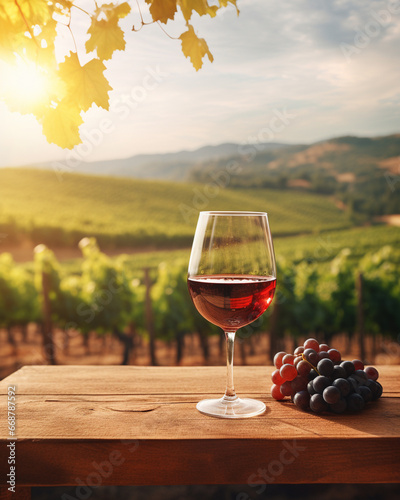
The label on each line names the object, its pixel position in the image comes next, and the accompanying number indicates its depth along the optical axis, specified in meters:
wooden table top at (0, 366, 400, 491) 0.85
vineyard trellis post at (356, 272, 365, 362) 6.53
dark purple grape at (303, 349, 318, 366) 1.10
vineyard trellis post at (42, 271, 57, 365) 6.62
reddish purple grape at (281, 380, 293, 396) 1.07
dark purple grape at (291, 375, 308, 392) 1.05
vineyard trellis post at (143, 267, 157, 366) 6.52
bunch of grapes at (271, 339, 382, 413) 1.00
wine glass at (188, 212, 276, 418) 0.98
